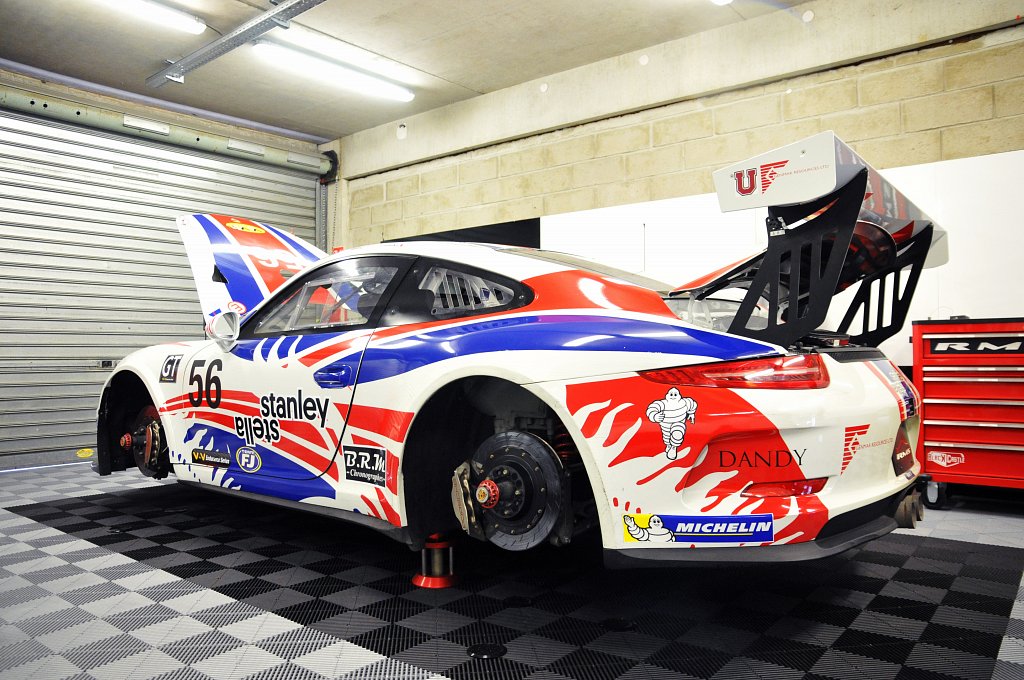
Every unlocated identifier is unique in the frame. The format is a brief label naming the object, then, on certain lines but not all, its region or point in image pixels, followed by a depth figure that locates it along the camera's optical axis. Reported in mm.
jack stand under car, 2377
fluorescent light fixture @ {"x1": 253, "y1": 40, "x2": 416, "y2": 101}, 5497
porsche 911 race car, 1722
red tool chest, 3635
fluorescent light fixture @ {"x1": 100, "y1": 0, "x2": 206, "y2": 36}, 4785
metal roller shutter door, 5754
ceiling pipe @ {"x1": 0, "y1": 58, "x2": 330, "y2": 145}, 6012
